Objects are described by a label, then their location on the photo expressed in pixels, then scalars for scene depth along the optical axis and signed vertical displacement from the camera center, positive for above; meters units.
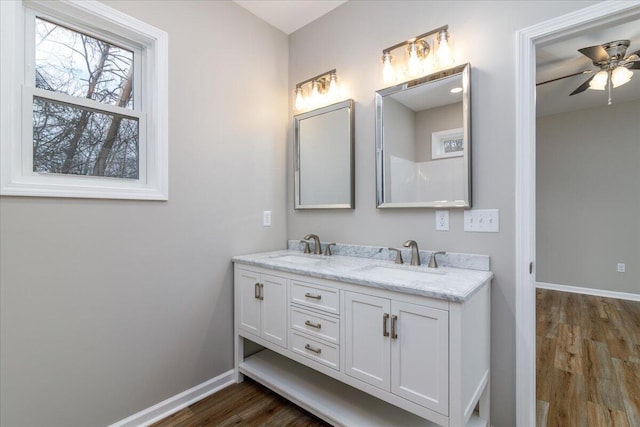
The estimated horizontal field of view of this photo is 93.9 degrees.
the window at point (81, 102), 1.38 +0.59
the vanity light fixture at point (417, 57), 1.71 +0.95
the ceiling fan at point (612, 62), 2.25 +1.20
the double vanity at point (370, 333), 1.22 -0.59
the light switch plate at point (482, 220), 1.59 -0.04
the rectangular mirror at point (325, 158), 2.18 +0.43
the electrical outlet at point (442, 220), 1.74 -0.04
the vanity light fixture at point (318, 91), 2.25 +0.96
